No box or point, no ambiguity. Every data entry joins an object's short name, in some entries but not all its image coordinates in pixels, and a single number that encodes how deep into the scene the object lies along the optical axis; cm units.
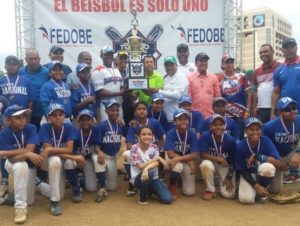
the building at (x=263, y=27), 5022
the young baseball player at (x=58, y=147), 353
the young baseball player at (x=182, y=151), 391
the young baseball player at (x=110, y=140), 416
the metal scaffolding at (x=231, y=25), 636
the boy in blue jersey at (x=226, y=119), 411
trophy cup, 435
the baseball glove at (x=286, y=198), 369
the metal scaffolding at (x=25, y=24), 612
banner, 627
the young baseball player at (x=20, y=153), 332
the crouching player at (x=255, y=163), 370
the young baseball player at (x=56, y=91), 394
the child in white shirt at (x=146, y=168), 370
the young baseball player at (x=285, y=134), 381
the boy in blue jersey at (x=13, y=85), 399
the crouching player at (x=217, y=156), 389
